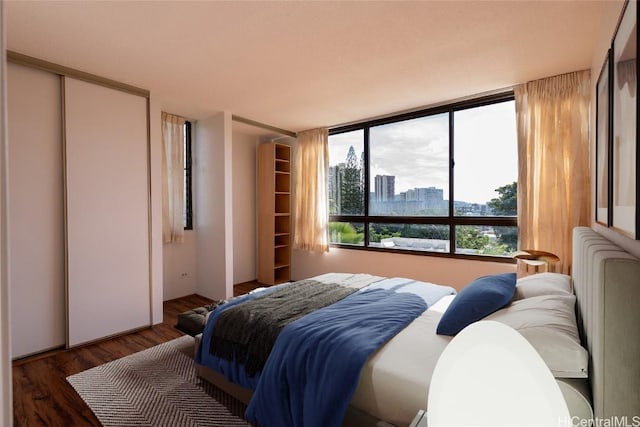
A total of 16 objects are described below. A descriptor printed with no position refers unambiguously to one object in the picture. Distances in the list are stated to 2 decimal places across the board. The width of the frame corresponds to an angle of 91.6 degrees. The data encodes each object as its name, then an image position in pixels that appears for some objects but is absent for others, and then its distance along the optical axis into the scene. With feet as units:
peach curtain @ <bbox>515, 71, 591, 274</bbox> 8.96
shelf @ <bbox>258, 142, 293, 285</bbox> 16.03
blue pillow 5.34
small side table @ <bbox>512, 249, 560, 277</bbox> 8.17
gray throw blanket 6.07
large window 10.86
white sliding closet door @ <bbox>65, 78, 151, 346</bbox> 9.00
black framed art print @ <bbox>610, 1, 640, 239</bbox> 3.34
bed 2.91
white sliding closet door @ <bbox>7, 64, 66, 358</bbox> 8.11
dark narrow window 14.40
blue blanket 4.73
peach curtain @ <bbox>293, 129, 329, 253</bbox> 15.37
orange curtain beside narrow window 13.19
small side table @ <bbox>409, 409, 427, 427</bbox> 3.44
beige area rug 6.10
